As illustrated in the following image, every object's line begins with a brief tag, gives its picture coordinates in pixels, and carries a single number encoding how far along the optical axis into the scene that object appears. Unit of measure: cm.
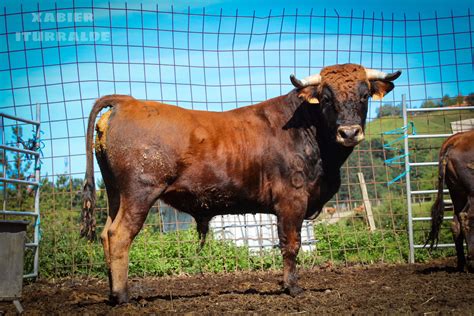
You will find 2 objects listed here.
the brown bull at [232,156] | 570
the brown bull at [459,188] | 753
